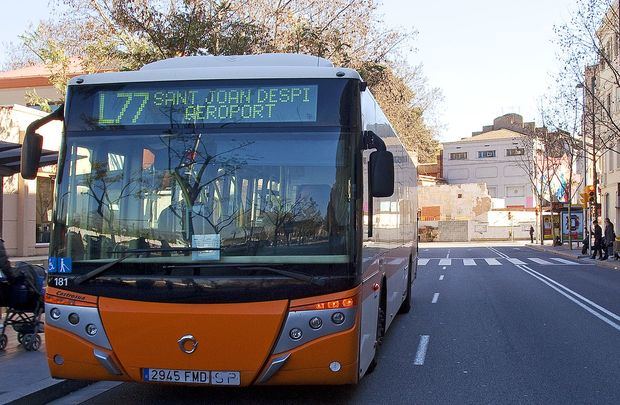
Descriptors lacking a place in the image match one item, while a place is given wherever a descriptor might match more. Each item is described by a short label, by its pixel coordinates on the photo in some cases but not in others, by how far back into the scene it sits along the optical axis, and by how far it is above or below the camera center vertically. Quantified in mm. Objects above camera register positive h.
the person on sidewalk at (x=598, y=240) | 30953 -921
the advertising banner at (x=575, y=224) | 48000 -289
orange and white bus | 5215 -65
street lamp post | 30688 +4151
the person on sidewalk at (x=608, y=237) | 30047 -767
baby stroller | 7762 -997
